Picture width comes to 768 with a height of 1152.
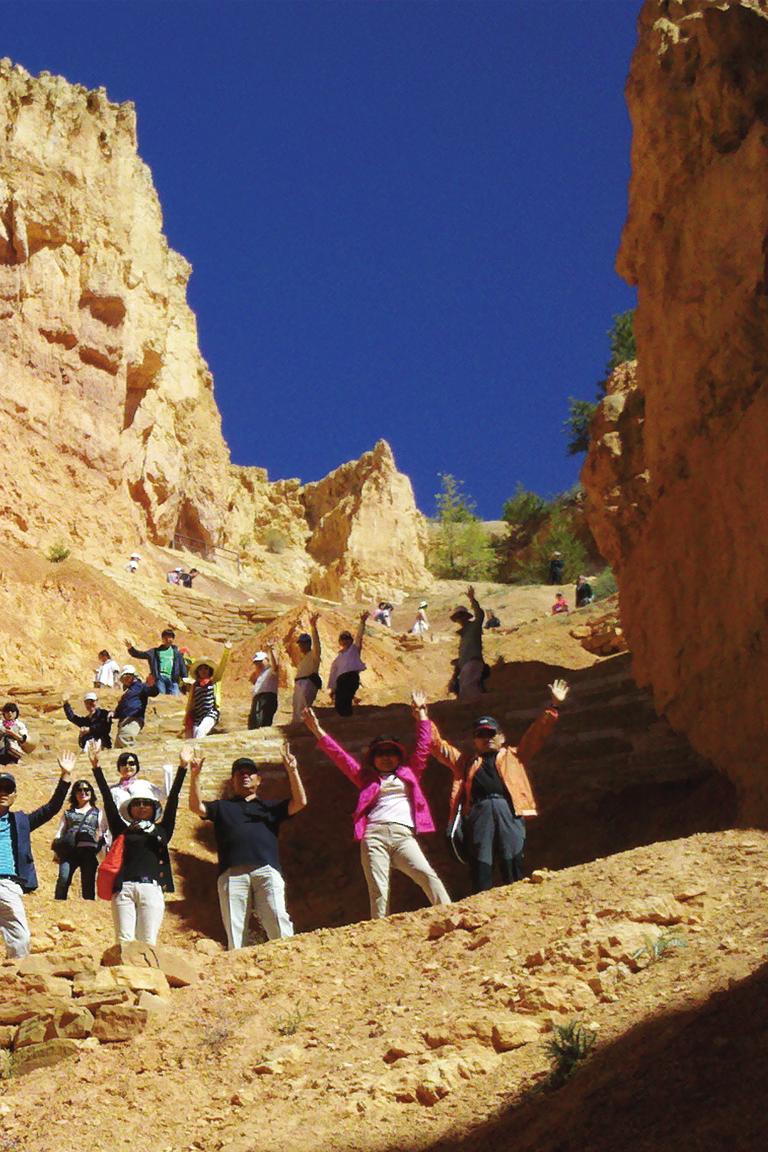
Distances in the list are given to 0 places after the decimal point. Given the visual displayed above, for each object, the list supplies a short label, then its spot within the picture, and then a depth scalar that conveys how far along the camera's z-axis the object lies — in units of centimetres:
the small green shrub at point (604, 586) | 4131
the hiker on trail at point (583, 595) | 3862
